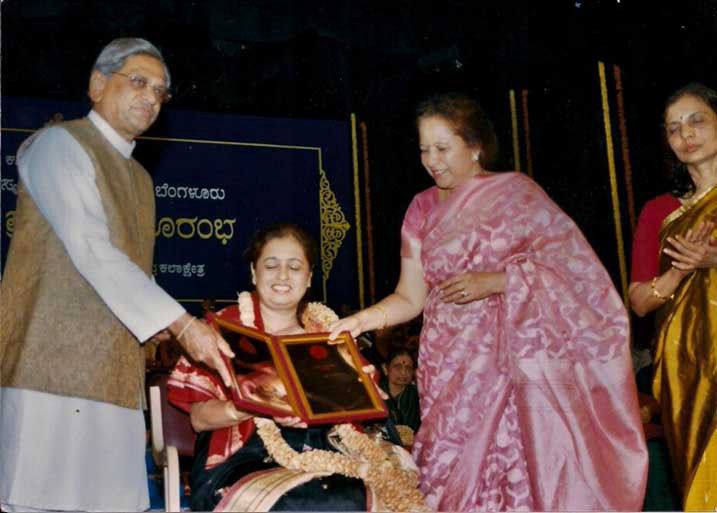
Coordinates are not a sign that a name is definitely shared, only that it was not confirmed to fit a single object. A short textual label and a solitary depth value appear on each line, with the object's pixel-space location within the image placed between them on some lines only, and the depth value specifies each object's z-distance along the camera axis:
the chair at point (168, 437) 2.57
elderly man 2.54
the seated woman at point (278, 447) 2.55
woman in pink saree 2.89
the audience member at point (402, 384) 3.72
